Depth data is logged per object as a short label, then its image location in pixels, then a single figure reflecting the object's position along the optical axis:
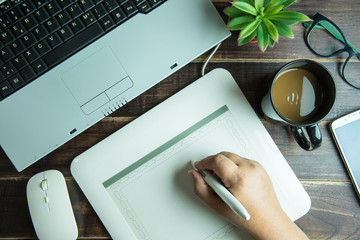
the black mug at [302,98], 0.54
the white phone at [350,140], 0.59
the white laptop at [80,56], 0.51
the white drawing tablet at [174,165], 0.57
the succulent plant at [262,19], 0.48
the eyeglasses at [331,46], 0.60
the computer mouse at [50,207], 0.53
